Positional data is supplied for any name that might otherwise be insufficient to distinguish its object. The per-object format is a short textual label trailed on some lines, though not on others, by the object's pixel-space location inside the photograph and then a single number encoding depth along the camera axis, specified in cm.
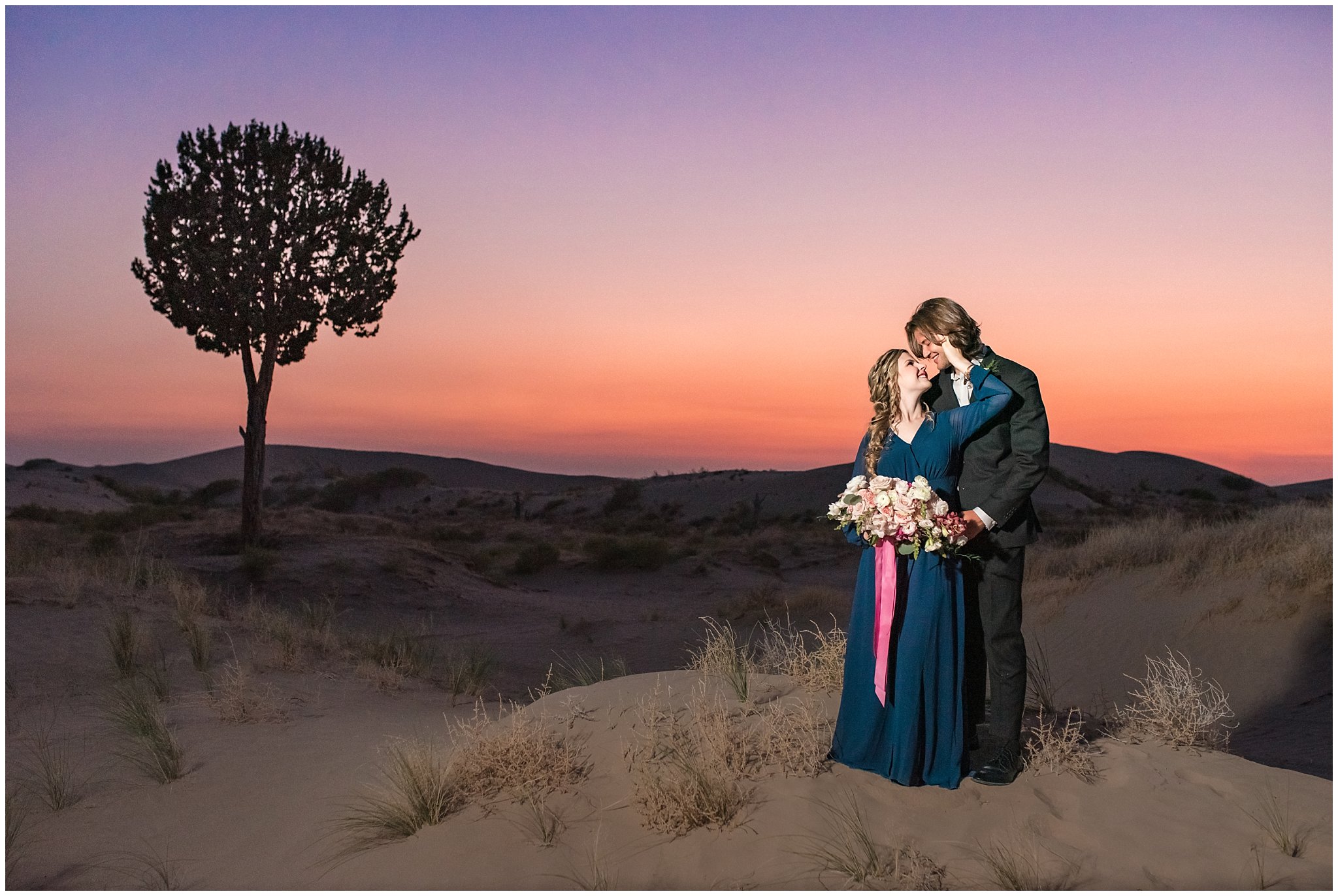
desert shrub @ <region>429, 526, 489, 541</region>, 3083
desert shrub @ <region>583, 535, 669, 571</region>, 2328
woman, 462
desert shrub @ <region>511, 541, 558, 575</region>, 2306
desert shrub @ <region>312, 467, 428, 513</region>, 5319
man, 462
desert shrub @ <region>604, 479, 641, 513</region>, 4647
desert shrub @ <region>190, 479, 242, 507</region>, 4734
